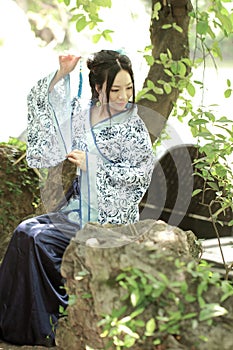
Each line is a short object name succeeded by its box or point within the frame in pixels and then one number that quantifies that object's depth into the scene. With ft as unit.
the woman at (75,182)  10.26
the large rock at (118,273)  7.11
